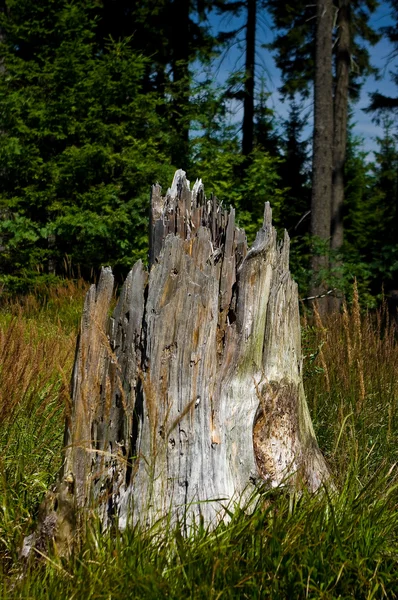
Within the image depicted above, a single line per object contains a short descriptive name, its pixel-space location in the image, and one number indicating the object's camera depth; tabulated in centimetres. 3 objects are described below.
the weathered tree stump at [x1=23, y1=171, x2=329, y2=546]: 257
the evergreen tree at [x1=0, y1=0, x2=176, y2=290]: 1088
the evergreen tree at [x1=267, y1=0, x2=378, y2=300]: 1653
